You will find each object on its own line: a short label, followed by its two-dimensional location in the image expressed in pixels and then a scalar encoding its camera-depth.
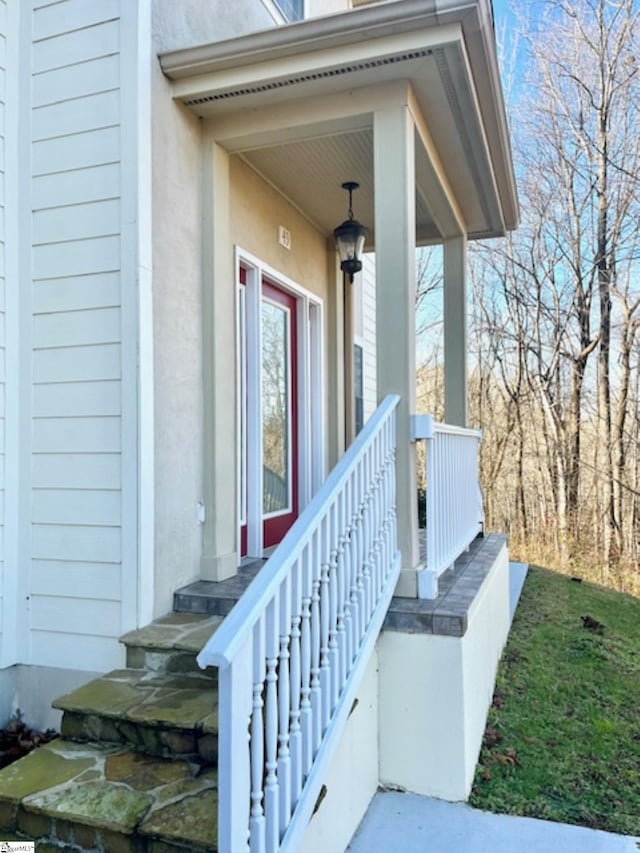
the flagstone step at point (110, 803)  2.05
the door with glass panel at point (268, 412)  4.50
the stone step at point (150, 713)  2.48
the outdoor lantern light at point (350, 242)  5.08
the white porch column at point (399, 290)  3.44
